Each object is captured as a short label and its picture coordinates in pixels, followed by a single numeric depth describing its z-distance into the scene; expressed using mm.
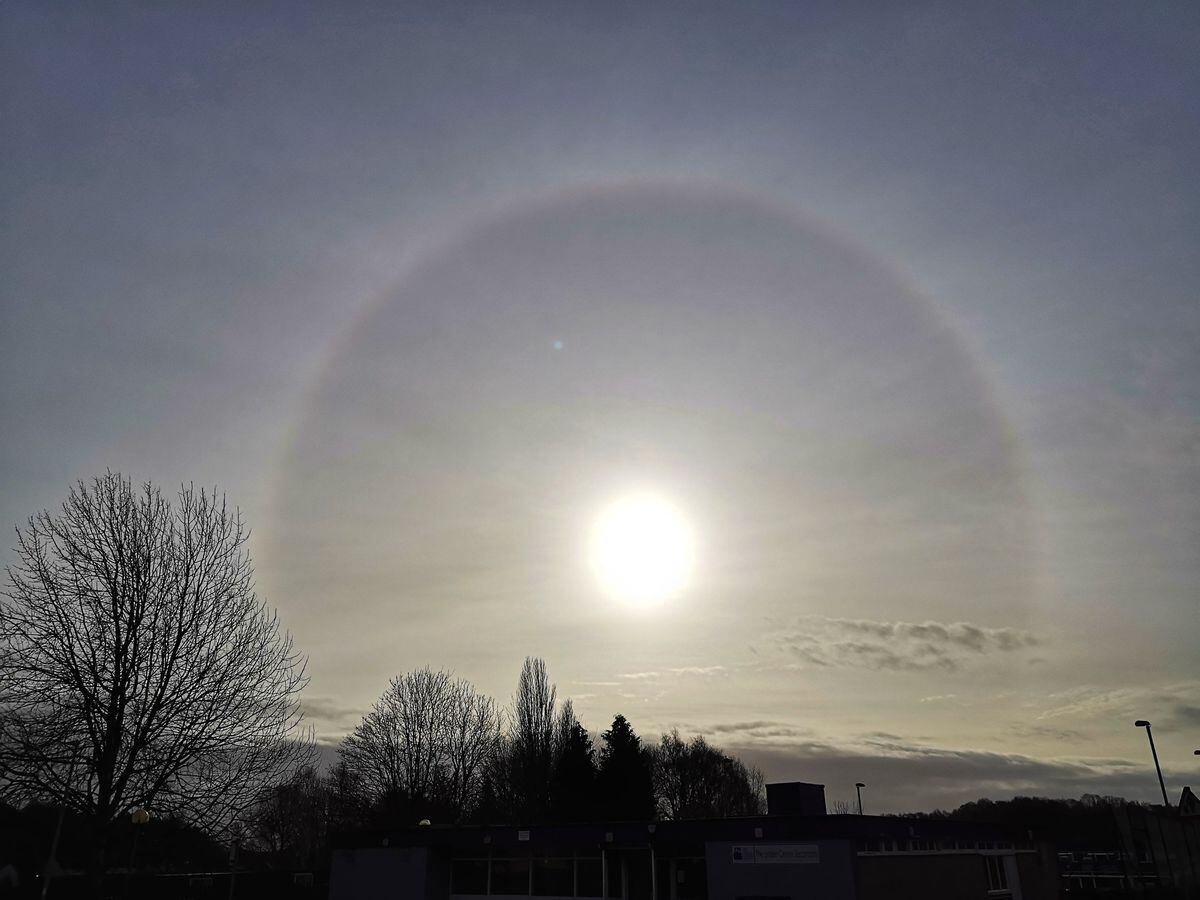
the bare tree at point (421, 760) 64438
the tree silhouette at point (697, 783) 96500
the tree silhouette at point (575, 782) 67562
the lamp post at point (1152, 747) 47000
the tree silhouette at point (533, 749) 70188
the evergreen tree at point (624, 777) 68812
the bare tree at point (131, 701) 22750
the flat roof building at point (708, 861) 27156
